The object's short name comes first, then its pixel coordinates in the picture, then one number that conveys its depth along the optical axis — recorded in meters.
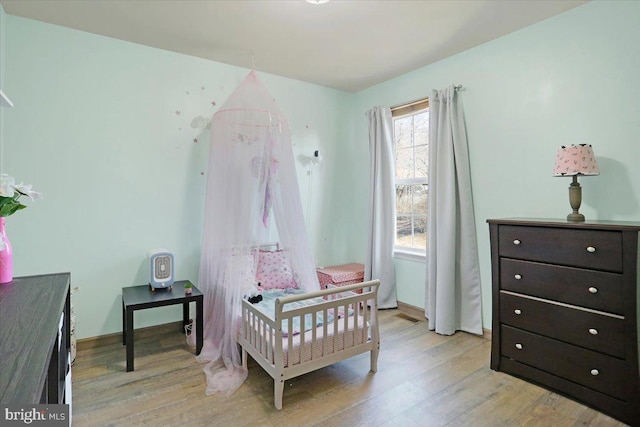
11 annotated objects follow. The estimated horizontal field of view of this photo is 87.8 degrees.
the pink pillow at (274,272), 2.95
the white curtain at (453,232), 3.05
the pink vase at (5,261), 1.49
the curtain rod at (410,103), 3.47
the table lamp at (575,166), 2.12
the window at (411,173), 3.60
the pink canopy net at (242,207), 2.59
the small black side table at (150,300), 2.40
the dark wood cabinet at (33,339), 0.75
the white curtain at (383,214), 3.76
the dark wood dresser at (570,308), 1.84
